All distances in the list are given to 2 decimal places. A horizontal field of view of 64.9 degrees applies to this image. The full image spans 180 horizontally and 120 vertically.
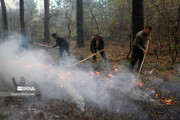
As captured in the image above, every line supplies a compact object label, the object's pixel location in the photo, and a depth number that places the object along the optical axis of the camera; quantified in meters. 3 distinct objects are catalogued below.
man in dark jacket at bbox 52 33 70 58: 7.73
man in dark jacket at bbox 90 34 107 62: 7.07
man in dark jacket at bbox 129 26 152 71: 5.22
